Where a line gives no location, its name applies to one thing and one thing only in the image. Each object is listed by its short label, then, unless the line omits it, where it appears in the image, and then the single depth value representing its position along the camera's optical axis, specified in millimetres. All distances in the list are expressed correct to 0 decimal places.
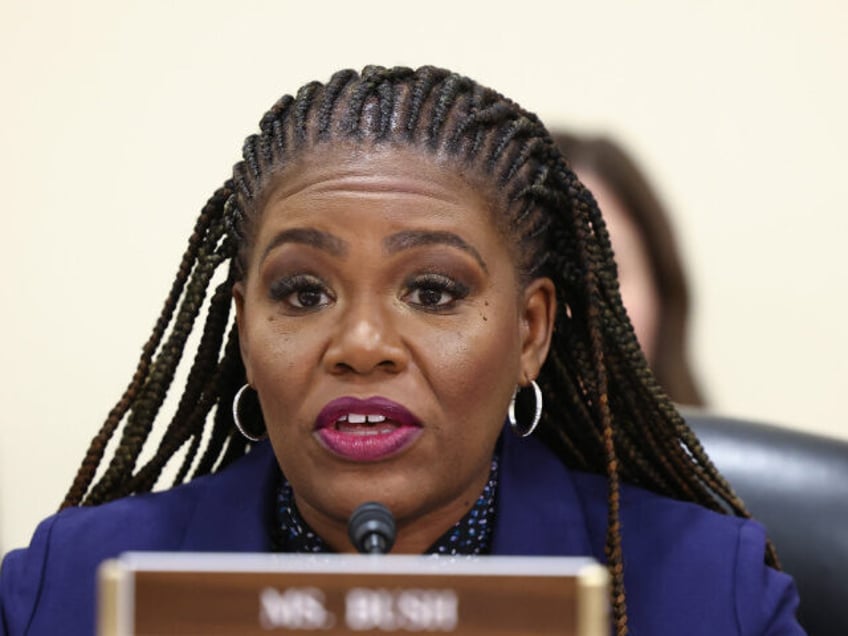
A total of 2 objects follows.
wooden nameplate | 2419
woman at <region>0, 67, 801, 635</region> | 2685
